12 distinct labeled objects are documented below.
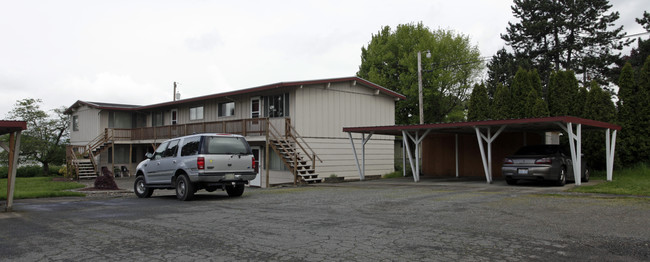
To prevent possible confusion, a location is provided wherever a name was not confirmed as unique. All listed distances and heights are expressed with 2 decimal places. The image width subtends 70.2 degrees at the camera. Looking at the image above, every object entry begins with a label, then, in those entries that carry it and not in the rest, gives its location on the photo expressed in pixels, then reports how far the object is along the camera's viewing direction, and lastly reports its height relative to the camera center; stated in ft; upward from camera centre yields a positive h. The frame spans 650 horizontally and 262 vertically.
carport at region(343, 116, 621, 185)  47.32 +2.93
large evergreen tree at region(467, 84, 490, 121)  83.66 +8.42
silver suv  41.09 -0.94
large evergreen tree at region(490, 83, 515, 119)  79.36 +8.06
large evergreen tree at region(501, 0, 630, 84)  106.11 +27.41
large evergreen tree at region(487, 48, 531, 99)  106.93 +19.53
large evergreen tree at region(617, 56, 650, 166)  63.16 +4.60
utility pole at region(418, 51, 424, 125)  87.92 +12.62
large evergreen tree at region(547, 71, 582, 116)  71.26 +8.69
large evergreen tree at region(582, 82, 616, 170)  65.46 +4.65
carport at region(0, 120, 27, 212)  35.88 +0.20
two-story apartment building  71.51 +5.19
